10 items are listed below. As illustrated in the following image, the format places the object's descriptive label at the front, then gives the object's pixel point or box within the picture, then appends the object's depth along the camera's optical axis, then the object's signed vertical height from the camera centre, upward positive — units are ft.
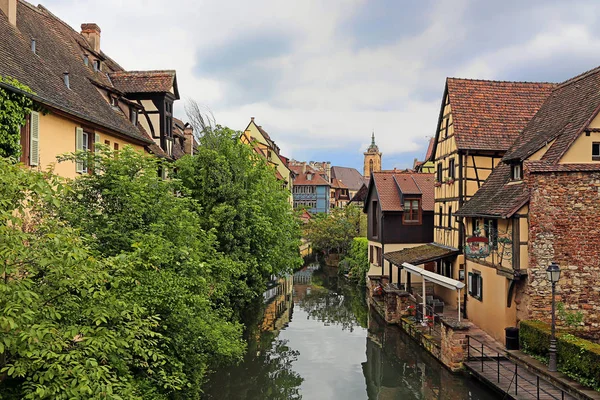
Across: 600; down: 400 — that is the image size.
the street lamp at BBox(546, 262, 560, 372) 46.14 -11.34
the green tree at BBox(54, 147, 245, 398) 32.40 -2.37
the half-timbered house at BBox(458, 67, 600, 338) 53.52 -1.93
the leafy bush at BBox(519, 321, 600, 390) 41.73 -12.78
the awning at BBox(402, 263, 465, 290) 62.26 -9.48
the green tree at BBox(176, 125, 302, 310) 67.26 -0.04
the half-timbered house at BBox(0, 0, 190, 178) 42.16 +12.56
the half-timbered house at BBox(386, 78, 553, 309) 76.23 +9.80
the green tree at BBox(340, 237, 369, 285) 123.03 -13.44
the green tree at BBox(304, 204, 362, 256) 152.56 -7.05
